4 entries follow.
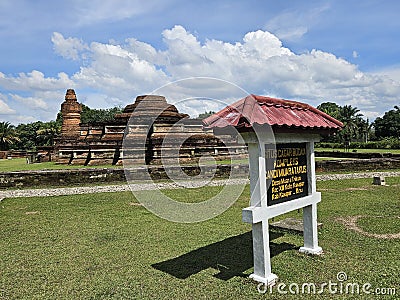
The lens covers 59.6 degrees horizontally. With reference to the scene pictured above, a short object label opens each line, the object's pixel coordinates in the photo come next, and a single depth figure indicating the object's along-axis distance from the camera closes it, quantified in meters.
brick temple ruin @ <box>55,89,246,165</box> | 18.68
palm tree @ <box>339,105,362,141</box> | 53.81
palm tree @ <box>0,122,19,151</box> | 46.89
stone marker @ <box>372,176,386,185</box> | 11.44
